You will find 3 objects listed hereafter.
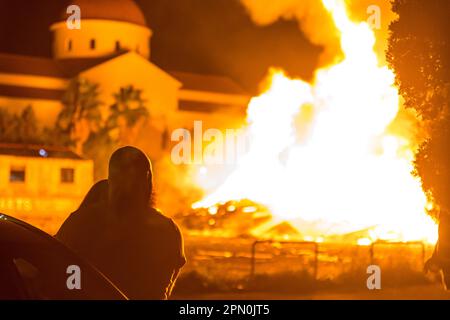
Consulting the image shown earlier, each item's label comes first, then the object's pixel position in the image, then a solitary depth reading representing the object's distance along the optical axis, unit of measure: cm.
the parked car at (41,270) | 433
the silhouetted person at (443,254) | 1295
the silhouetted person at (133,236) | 588
